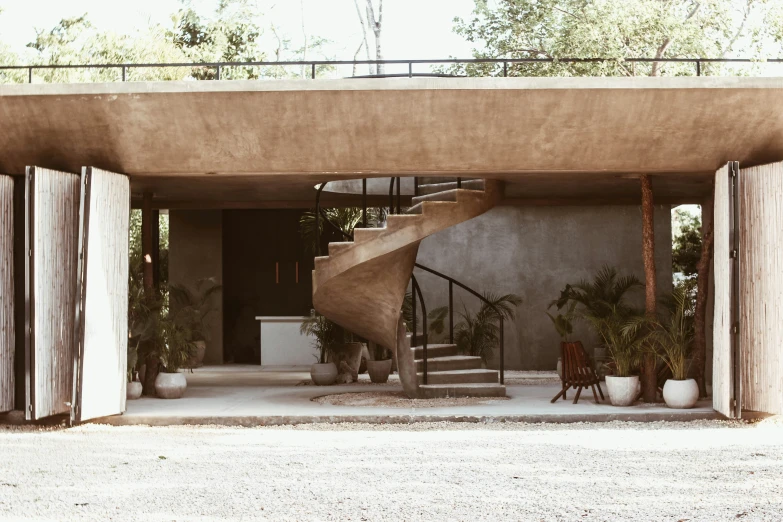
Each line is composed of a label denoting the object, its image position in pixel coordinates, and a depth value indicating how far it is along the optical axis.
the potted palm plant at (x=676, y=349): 8.80
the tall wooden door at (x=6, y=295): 8.36
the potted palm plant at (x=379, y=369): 11.88
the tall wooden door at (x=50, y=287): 7.94
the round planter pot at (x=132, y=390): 9.95
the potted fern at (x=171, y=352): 9.95
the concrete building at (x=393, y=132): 8.01
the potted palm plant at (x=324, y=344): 11.77
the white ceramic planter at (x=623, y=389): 9.10
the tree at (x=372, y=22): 21.70
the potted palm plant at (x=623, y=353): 9.11
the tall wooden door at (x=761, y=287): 8.05
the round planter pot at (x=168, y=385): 10.08
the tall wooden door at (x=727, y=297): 8.16
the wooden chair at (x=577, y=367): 9.20
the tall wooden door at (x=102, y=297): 8.06
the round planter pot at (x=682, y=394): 8.79
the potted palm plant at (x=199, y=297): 14.70
